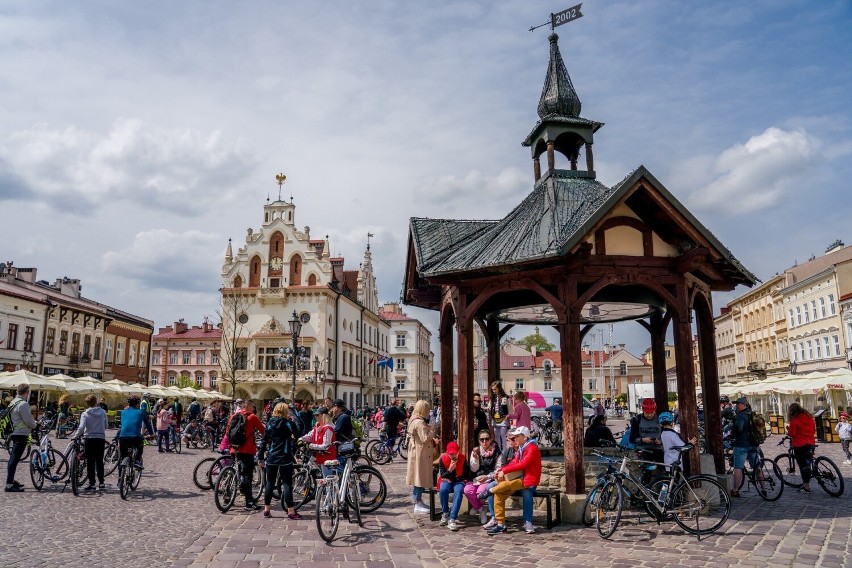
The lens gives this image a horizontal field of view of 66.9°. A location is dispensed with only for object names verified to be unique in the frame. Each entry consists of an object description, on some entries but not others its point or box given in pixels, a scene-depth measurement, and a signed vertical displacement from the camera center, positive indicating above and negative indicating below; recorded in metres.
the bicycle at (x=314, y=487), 10.61 -1.50
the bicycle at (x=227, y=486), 10.41 -1.44
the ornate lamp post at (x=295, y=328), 23.94 +2.53
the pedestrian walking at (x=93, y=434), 12.15 -0.69
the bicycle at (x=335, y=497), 8.31 -1.38
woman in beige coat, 10.11 -0.92
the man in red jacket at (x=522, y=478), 8.73 -1.13
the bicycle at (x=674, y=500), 8.41 -1.42
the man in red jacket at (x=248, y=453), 10.65 -0.92
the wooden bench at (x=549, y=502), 8.86 -1.53
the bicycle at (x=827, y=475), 11.82 -1.50
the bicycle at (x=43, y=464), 12.70 -1.31
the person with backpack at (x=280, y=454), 9.96 -0.88
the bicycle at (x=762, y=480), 11.51 -1.55
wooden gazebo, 9.77 +2.09
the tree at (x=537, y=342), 114.49 +9.33
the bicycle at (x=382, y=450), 18.94 -1.58
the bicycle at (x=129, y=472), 11.71 -1.40
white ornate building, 51.62 +7.09
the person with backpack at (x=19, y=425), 12.36 -0.52
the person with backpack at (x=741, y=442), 11.88 -0.88
